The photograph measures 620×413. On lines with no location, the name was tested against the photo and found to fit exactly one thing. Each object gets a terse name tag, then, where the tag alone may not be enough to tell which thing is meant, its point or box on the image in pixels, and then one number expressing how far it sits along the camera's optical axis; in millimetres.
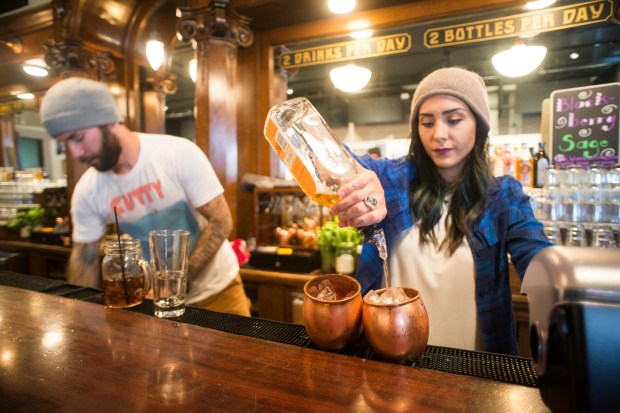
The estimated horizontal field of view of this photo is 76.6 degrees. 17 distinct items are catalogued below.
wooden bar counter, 633
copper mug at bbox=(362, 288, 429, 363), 730
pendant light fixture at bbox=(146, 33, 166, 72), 3824
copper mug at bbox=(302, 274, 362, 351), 780
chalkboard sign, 2512
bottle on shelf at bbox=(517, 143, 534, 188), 3129
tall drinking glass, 1105
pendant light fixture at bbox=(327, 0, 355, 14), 3113
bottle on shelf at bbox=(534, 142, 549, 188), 3026
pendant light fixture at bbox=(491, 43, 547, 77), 3432
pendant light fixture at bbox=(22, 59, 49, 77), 4844
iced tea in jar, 1168
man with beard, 1771
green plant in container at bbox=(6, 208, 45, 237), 5004
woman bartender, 1282
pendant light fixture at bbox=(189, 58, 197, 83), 3863
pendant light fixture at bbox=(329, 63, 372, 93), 4051
